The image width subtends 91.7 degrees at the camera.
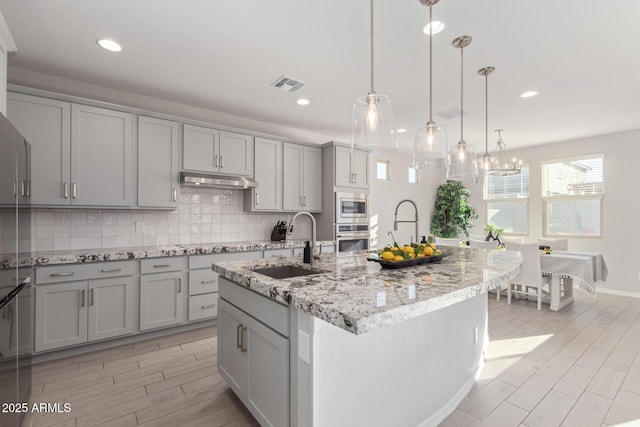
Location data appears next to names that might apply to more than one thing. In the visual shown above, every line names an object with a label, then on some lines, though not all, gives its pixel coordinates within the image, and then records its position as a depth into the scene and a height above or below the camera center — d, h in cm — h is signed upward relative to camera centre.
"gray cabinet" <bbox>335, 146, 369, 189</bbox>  477 +71
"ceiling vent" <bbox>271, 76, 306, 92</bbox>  320 +138
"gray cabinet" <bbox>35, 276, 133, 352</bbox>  266 -90
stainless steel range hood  357 +39
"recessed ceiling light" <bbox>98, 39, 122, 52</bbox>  249 +138
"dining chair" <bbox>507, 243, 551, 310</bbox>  414 -76
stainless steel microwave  474 +9
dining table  392 -76
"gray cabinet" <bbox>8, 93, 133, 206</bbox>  279 +61
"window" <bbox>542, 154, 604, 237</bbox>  538 +32
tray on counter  190 -31
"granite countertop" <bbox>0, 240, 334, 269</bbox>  266 -39
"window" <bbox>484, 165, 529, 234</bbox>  625 +25
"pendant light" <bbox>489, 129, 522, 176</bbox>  406 +59
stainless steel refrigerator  143 -32
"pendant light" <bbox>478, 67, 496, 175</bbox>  298 +65
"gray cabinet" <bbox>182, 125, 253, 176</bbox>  369 +78
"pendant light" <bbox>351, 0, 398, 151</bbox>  188 +56
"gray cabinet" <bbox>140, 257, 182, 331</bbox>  314 -83
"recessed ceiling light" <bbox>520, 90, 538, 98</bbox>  344 +136
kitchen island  129 -66
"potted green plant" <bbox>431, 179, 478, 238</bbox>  676 +4
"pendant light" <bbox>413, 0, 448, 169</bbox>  222 +48
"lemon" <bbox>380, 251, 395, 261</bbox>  191 -26
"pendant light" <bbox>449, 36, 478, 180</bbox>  273 +48
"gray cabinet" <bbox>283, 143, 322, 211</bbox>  452 +54
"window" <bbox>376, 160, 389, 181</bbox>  618 +89
